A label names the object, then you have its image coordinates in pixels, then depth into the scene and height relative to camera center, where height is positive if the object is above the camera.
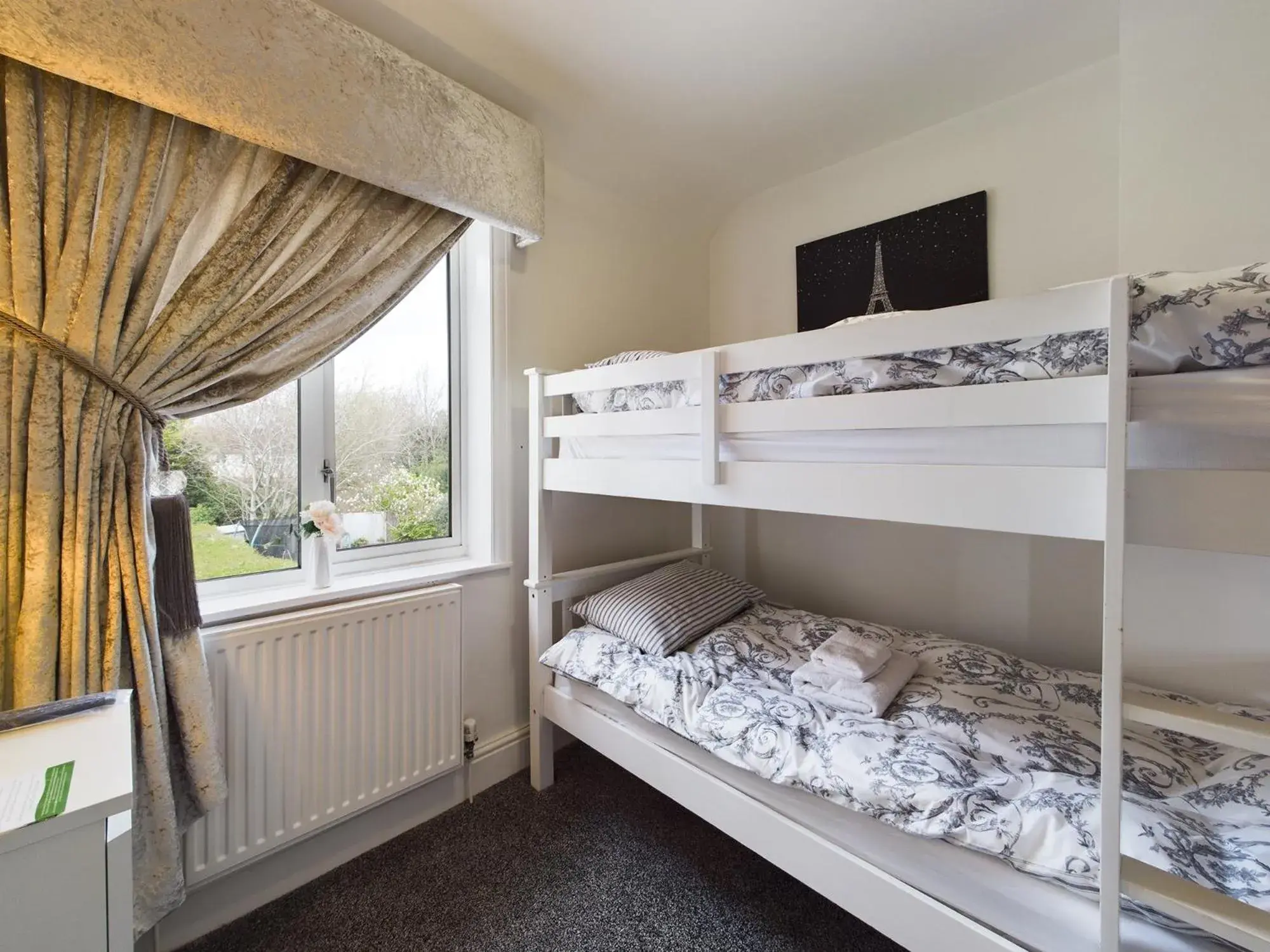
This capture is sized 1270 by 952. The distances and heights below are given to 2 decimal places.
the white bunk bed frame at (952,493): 0.76 -0.06
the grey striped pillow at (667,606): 1.72 -0.50
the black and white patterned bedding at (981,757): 0.87 -0.61
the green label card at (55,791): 0.68 -0.44
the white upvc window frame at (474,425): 1.96 +0.15
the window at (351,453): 1.56 +0.04
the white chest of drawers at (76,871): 0.64 -0.52
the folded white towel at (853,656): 1.39 -0.52
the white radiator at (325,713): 1.37 -0.73
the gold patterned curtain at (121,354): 1.08 +0.26
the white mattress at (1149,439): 0.74 +0.04
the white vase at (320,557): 1.62 -0.28
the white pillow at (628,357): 1.76 +0.37
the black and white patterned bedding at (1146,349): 0.73 +0.19
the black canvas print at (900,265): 1.93 +0.79
